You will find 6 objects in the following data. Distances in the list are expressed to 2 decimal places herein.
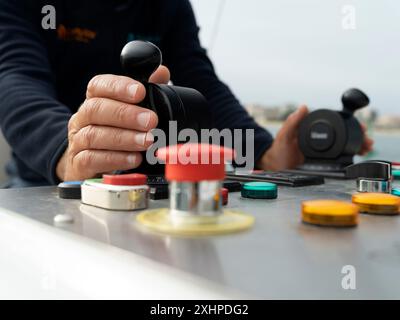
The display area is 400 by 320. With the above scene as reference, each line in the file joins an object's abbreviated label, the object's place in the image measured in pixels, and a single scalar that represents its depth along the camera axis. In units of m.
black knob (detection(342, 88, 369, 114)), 0.98
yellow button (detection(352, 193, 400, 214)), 0.46
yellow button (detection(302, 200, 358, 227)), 0.39
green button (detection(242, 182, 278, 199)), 0.56
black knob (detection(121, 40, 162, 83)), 0.56
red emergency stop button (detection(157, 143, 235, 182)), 0.35
